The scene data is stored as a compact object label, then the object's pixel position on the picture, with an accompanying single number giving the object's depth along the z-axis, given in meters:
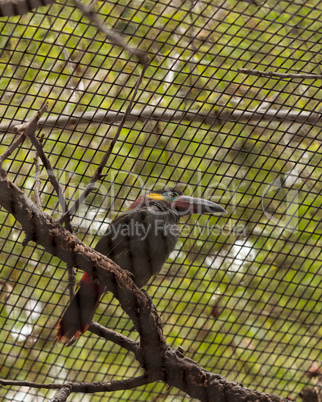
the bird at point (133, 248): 5.48
